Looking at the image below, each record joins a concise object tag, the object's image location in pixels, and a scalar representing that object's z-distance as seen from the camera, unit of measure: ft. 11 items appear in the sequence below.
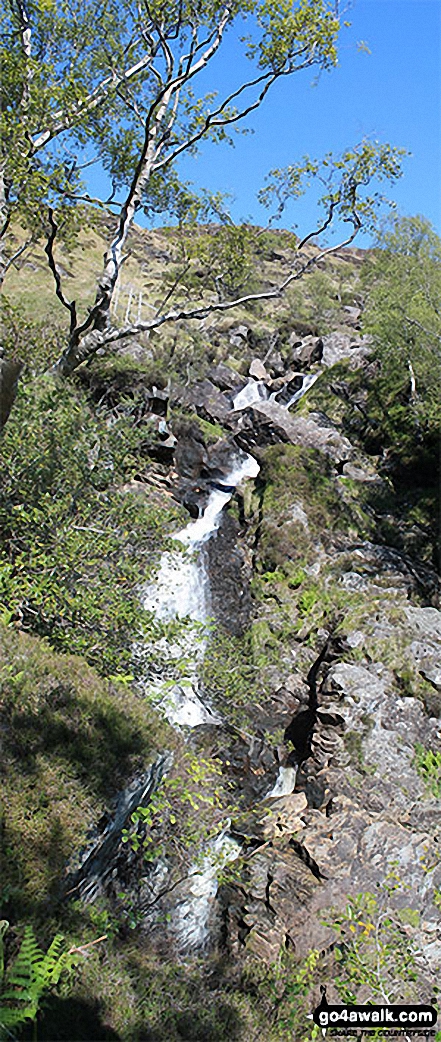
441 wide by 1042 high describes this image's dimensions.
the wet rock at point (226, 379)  125.08
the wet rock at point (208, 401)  105.69
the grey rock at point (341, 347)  127.60
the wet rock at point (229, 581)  54.08
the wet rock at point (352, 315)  191.62
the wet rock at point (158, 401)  87.20
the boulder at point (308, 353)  140.87
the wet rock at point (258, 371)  134.92
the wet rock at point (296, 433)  73.77
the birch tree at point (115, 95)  30.60
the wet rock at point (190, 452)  81.92
